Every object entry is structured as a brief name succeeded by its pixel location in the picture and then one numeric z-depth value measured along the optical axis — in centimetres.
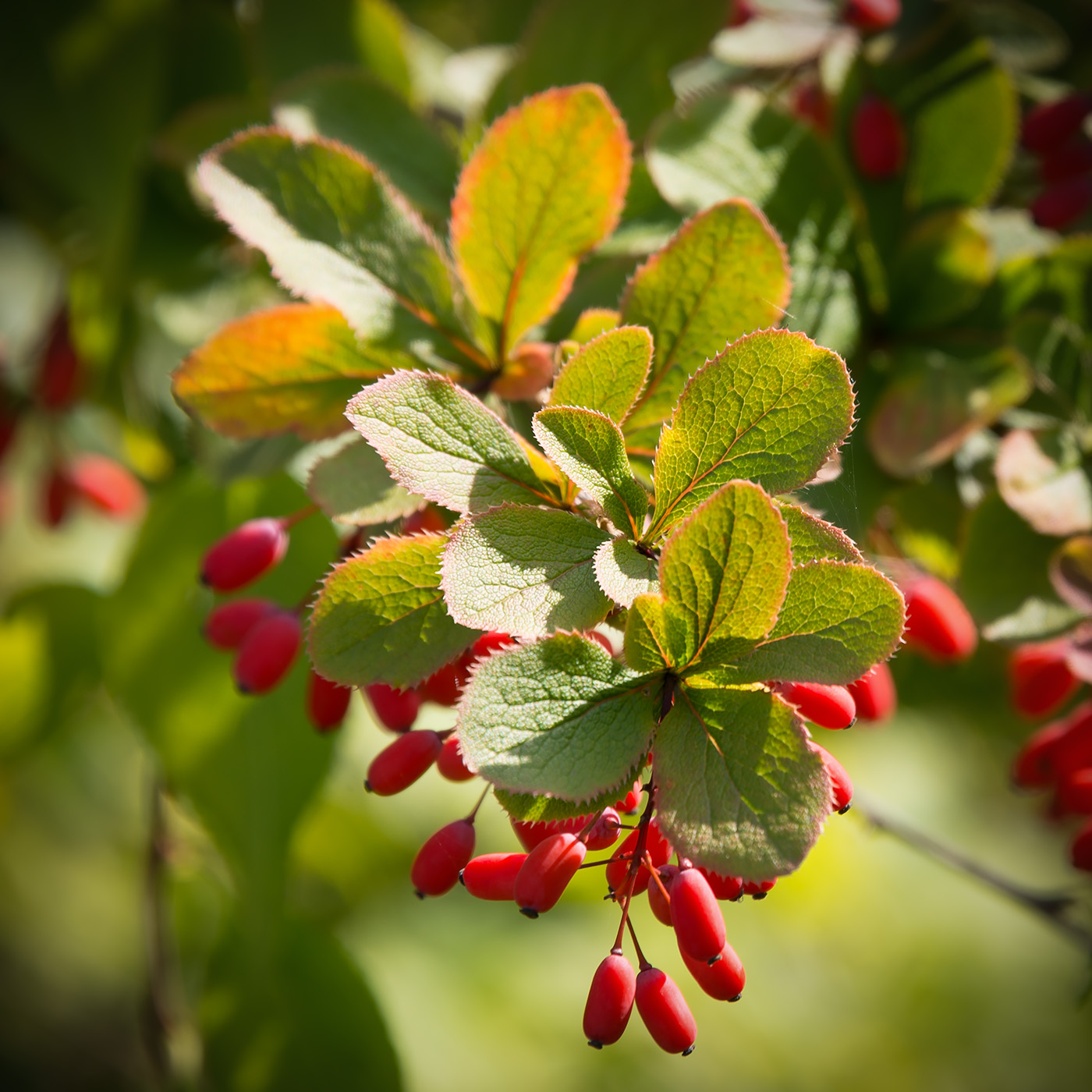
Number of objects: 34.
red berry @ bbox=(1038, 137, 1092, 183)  62
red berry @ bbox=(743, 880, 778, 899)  50
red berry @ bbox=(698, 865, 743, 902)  50
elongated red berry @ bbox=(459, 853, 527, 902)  51
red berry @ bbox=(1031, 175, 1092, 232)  61
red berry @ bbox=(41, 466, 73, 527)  96
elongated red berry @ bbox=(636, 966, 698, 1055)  51
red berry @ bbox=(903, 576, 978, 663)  59
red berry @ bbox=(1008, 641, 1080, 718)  60
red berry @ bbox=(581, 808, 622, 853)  50
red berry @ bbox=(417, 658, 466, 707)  52
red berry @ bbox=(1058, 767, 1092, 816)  59
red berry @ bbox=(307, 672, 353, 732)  54
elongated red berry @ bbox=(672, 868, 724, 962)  50
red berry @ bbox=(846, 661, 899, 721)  53
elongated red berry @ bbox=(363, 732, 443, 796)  52
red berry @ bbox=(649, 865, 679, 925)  50
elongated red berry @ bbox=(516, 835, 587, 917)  50
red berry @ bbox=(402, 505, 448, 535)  54
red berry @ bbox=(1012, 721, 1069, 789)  60
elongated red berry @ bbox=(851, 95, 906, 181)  59
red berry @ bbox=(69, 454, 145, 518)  96
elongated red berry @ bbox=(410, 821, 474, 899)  52
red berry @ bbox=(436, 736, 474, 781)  51
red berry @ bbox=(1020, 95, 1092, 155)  61
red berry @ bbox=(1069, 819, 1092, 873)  57
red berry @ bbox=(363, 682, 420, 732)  53
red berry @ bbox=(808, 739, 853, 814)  50
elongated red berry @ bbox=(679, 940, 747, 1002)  51
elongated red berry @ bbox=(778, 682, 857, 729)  50
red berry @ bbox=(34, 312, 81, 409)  86
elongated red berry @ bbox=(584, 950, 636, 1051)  50
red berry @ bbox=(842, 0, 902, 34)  60
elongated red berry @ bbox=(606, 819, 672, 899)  50
